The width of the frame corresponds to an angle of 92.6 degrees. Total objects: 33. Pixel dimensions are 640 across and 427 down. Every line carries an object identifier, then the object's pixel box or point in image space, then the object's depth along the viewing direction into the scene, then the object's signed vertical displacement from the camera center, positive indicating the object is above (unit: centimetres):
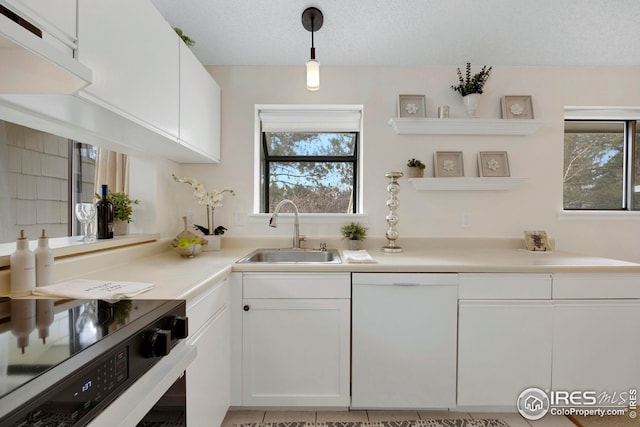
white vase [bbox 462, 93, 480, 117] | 216 +78
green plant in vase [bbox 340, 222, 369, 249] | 216 -17
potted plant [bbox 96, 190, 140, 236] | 174 -2
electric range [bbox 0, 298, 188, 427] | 48 -29
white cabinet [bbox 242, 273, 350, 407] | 162 -61
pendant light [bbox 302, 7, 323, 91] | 160 +112
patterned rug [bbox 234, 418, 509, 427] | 163 -114
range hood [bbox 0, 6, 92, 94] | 64 +35
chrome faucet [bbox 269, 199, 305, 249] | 208 -10
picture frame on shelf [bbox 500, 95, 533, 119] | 222 +77
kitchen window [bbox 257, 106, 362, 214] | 248 +32
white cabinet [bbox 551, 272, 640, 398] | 162 -60
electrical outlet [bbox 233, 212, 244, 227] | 230 -7
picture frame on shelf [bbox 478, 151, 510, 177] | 223 +36
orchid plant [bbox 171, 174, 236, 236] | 205 +7
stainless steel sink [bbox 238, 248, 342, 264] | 210 -32
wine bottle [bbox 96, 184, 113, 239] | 160 -5
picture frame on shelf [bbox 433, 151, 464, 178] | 224 +35
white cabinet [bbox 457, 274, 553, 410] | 161 -61
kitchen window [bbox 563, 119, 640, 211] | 240 +38
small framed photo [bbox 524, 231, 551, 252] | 213 -20
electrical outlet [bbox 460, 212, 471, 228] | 228 -6
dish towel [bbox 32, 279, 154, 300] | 99 -28
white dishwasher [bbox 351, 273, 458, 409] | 161 -64
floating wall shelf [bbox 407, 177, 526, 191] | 216 +20
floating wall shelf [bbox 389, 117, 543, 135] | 215 +61
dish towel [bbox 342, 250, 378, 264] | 167 -27
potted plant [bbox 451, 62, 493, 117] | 215 +88
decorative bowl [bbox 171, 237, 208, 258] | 177 -22
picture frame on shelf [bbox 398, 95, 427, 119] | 223 +77
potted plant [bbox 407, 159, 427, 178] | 220 +31
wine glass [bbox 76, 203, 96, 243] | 149 -4
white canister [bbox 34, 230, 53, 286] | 105 -19
